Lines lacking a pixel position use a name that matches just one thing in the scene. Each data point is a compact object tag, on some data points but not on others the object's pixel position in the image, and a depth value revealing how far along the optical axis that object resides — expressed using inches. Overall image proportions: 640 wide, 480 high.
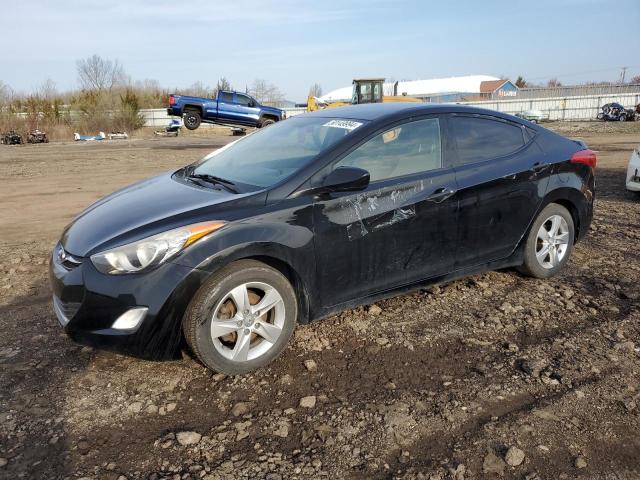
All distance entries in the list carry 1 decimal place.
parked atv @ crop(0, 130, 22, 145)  1128.0
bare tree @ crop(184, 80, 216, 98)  2181.0
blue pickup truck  1032.2
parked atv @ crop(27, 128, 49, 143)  1192.8
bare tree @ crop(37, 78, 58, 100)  1639.3
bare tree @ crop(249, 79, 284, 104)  3373.8
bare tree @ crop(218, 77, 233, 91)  2265.5
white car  302.4
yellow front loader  985.5
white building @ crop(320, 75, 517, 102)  3302.2
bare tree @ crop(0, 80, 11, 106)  1403.2
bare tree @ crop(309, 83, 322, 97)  4308.6
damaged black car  115.3
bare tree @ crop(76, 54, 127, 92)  2665.4
